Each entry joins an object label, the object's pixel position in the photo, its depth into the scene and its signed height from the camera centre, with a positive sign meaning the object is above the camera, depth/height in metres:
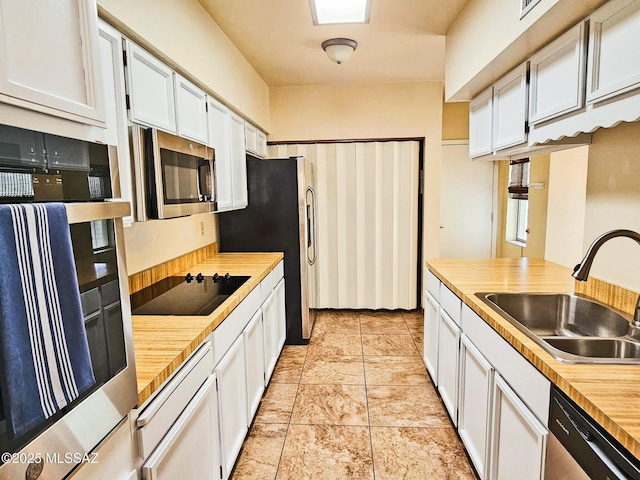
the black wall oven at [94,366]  0.70 -0.38
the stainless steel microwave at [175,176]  1.64 +0.11
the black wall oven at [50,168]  0.67 +0.07
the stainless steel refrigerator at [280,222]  3.44 -0.20
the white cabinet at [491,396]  1.30 -0.83
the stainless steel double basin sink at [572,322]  1.48 -0.56
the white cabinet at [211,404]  1.18 -0.79
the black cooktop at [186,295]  1.89 -0.51
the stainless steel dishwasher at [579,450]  0.90 -0.63
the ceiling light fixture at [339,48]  2.98 +1.14
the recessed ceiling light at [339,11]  2.44 +1.20
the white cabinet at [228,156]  2.61 +0.32
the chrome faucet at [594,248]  1.43 -0.19
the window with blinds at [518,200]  4.55 -0.05
